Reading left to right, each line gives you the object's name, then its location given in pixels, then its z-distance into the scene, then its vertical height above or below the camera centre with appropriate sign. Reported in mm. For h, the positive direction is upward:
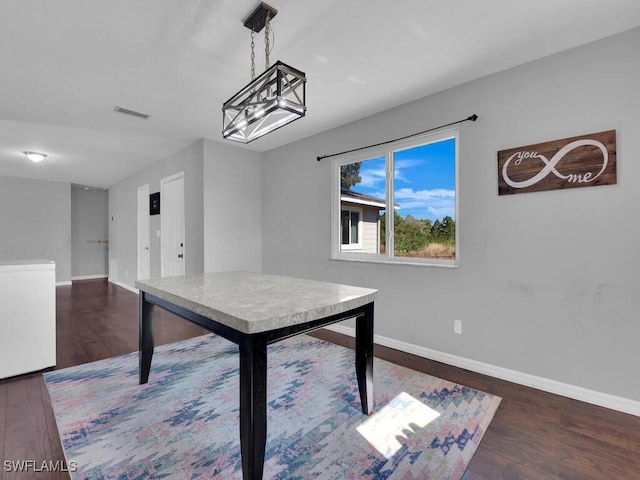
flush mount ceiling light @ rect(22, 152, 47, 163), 4742 +1309
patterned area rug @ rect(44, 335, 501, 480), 1567 -1117
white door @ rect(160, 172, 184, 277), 4750 +248
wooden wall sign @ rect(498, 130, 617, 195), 2090 +526
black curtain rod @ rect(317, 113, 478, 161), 2643 +1015
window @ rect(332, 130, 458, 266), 2930 +377
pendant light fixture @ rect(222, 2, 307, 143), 1481 +709
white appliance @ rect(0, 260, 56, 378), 2514 -621
